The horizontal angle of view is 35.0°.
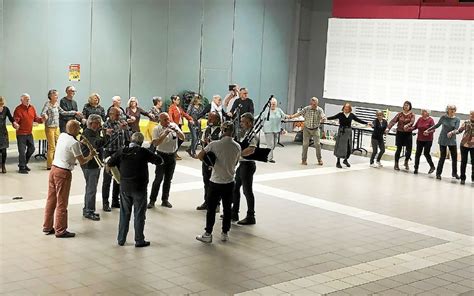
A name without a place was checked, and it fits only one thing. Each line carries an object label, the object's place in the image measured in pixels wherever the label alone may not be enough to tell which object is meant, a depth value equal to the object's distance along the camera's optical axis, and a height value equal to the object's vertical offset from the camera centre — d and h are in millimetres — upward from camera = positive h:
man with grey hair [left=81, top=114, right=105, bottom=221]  10234 -1552
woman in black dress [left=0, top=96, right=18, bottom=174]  13477 -1383
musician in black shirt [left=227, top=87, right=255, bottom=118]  16183 -933
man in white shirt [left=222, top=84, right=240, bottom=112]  17484 -906
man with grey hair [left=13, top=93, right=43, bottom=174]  13867 -1423
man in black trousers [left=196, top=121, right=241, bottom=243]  9336 -1382
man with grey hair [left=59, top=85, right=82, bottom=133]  14438 -1040
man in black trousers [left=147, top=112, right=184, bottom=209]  10906 -1402
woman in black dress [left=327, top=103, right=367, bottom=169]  16281 -1462
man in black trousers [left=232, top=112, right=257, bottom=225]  10297 -1642
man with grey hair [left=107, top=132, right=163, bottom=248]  8922 -1451
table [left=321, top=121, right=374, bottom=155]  18250 -1745
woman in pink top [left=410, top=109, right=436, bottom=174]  15859 -1470
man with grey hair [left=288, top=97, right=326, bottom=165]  16625 -1388
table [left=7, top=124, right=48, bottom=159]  14680 -1687
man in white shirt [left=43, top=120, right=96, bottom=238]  9227 -1504
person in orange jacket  16250 -1177
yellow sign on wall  17078 -447
